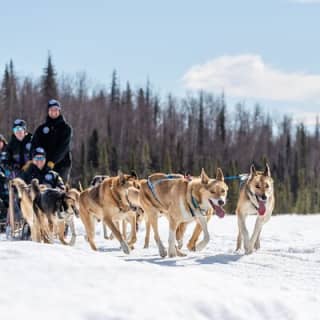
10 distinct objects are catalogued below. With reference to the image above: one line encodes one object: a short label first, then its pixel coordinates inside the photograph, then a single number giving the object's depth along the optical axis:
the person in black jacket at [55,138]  20.78
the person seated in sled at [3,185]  25.20
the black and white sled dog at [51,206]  18.50
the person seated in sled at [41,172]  20.19
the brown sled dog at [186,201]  16.25
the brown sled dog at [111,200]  17.97
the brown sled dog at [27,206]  19.00
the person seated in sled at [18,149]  22.73
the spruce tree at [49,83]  108.06
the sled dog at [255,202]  17.77
